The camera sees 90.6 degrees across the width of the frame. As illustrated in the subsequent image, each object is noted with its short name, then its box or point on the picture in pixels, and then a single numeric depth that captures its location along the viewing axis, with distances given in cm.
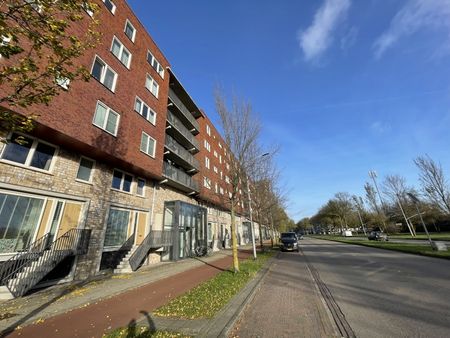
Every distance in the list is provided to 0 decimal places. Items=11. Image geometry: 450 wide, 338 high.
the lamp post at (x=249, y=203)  1748
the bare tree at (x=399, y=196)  4728
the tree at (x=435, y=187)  2101
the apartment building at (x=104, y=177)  961
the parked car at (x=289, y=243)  2528
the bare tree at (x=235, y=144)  1320
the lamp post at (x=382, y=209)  5069
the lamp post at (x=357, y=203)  6860
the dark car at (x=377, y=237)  3697
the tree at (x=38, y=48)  395
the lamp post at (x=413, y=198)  1945
